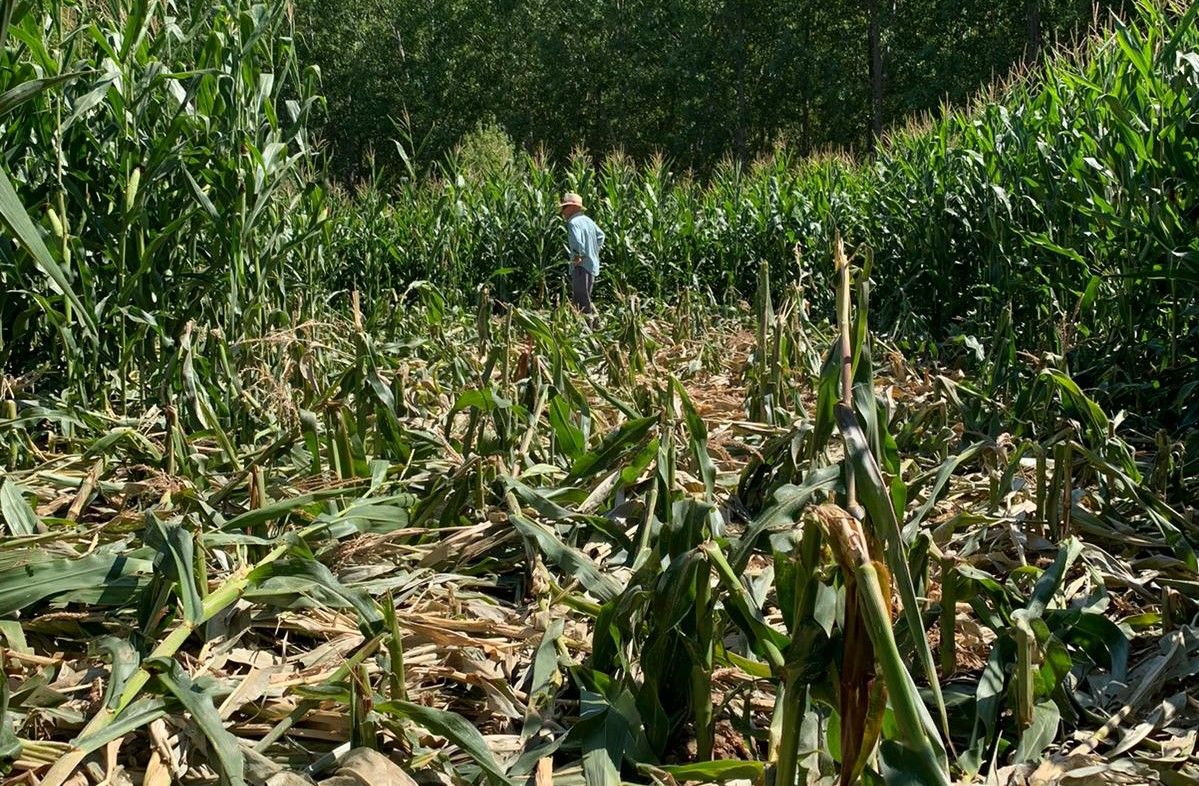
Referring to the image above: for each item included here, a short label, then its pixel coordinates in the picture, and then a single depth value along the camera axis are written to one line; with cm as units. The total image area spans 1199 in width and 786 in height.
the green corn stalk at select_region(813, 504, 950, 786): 87
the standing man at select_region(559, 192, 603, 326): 851
